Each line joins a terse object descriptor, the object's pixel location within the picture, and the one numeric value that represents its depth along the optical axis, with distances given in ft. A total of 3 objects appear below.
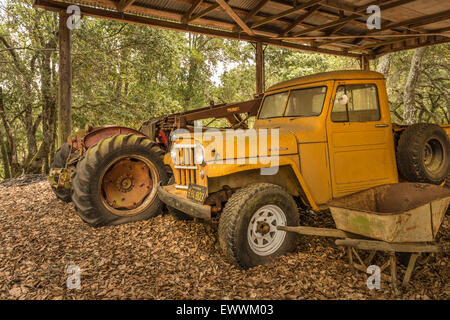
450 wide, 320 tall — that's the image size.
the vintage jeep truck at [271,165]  10.38
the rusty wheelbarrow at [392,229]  8.63
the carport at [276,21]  20.04
